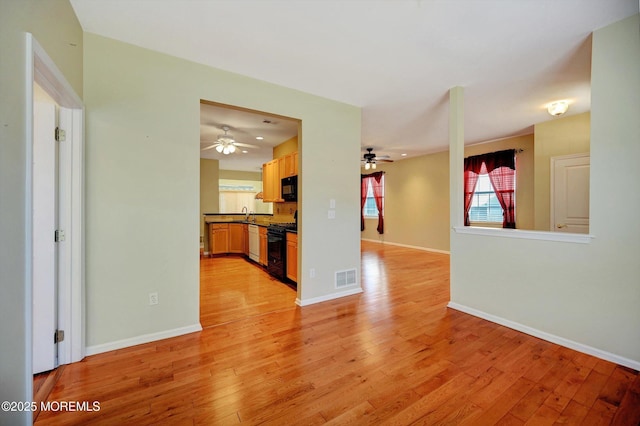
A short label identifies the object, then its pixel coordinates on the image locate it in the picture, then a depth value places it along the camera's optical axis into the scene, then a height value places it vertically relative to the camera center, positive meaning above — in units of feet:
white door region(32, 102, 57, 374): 6.57 -0.65
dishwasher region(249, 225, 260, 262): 19.39 -2.46
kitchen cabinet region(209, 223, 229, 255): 22.80 -2.36
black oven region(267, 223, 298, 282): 14.74 -2.24
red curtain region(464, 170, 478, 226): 20.99 +1.85
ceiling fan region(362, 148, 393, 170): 22.31 +4.56
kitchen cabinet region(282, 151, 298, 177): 16.19 +2.96
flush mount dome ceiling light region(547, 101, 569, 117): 12.33 +4.97
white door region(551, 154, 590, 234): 13.69 +1.04
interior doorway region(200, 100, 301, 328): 11.27 -0.37
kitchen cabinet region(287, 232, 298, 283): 13.60 -2.31
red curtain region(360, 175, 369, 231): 31.48 +2.51
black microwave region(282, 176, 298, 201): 16.20 +1.46
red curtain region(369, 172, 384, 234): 29.43 +2.12
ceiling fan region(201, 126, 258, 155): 16.38 +4.28
